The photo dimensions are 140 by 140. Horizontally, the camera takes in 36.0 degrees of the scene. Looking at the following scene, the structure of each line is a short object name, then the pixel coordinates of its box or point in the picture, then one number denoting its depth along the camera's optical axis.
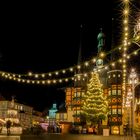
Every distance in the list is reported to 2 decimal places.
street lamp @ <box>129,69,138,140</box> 18.67
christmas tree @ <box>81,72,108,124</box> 36.26
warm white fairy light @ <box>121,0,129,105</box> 9.02
